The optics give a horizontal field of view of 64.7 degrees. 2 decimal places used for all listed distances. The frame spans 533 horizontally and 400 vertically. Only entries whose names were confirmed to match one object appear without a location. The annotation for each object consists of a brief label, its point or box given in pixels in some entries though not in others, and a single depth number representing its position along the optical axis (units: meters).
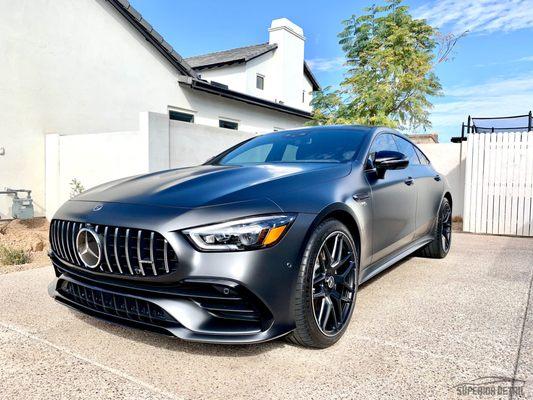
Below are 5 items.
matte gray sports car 2.12
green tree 11.15
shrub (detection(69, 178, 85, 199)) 7.95
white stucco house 7.50
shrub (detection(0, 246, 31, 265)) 5.15
